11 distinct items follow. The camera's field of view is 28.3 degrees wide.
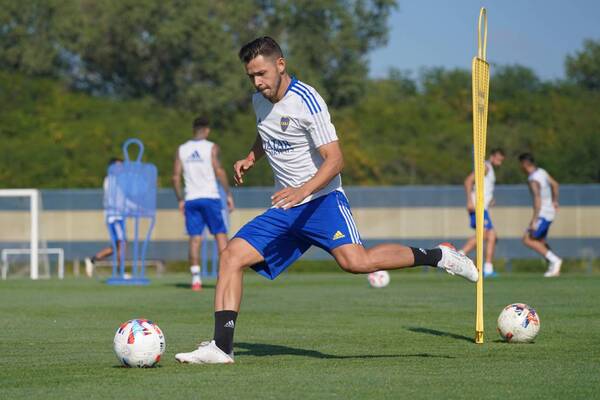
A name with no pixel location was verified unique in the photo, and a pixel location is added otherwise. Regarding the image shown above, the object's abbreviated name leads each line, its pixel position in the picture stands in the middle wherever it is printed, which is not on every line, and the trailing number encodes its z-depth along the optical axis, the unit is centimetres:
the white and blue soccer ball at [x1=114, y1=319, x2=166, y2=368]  759
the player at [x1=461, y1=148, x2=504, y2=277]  2108
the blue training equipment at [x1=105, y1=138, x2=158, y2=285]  2044
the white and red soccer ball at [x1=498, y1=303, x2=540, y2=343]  911
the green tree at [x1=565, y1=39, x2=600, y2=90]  5991
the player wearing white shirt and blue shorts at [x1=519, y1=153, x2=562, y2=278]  2216
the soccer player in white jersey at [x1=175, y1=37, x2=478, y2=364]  793
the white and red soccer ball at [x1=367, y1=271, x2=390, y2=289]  1822
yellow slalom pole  913
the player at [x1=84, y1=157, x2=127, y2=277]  2136
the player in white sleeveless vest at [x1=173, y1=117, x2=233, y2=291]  1723
